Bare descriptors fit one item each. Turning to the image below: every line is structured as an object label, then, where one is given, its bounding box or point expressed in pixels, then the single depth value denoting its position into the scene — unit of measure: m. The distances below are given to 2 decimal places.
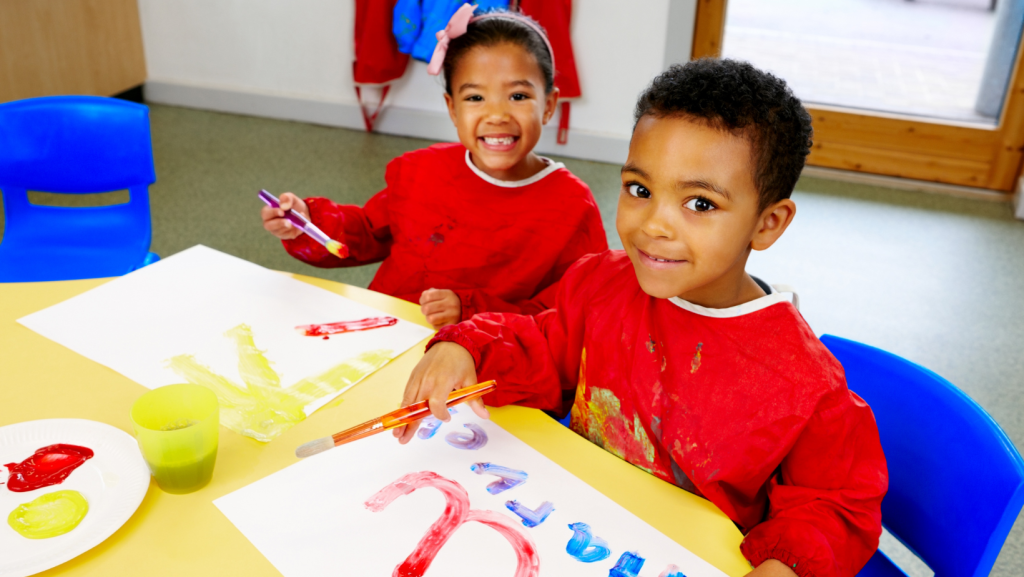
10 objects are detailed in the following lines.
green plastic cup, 0.67
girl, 1.24
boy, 0.73
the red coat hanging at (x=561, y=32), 2.97
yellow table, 0.64
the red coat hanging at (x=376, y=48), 3.18
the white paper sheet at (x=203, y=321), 0.90
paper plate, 0.63
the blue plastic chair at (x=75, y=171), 1.55
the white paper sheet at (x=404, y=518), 0.65
